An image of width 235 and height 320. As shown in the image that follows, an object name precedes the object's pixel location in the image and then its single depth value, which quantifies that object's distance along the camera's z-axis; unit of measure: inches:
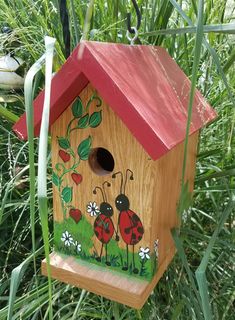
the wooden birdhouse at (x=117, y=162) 23.0
